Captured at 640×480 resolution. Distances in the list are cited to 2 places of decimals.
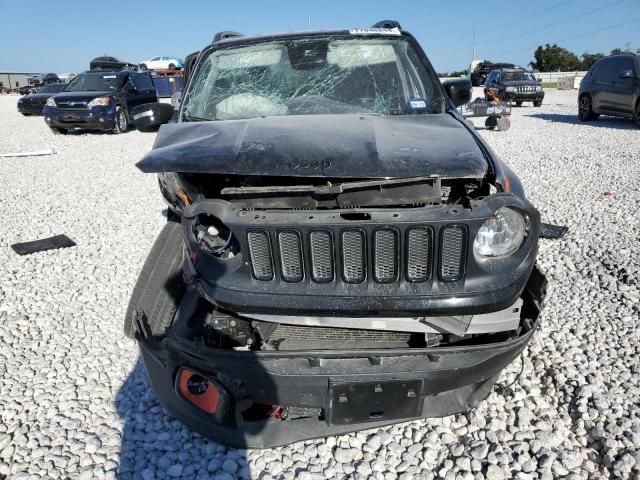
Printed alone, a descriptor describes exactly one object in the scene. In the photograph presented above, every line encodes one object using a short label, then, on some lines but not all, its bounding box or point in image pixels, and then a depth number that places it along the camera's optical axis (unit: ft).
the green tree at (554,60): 224.74
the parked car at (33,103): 65.10
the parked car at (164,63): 114.93
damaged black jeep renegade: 6.67
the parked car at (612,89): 42.55
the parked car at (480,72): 106.01
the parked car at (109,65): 73.37
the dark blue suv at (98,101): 44.80
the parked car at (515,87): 67.00
